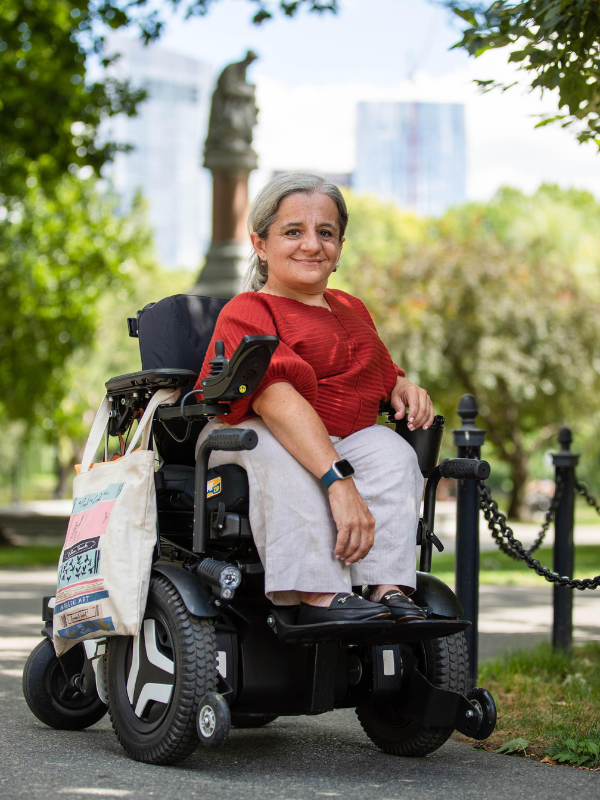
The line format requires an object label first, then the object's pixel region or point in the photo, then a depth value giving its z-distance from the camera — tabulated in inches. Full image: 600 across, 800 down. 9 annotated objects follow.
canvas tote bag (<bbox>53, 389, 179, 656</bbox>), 119.3
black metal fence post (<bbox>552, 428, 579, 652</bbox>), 215.2
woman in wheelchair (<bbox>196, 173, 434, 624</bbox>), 110.3
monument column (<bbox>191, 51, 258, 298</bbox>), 453.1
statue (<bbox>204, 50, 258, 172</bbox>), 461.4
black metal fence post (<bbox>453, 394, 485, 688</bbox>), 172.9
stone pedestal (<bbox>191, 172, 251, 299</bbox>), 449.7
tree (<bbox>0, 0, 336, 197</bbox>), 456.4
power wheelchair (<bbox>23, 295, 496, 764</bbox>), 111.2
